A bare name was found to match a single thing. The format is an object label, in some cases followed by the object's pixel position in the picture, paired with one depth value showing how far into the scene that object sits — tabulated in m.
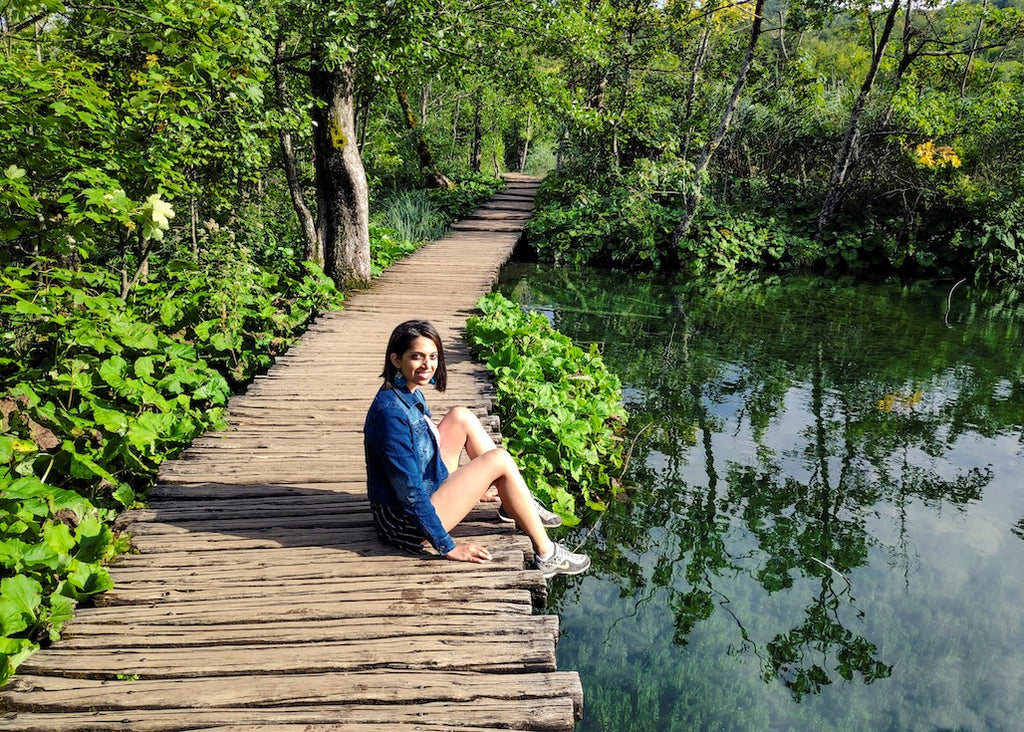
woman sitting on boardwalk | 3.48
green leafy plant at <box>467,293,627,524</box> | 5.99
